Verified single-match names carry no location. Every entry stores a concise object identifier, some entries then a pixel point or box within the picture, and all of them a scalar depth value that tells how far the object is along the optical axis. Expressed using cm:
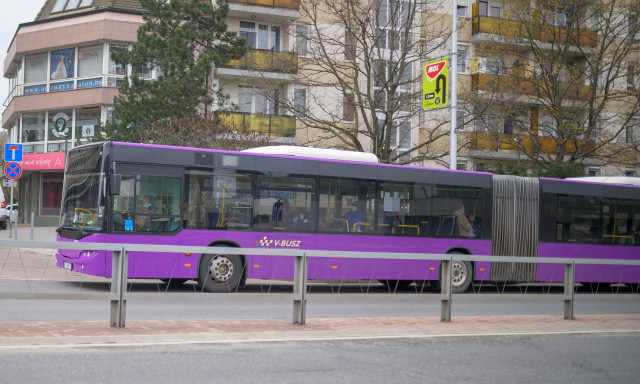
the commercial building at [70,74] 3978
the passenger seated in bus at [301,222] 1764
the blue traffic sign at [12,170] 2602
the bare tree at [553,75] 3241
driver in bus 1588
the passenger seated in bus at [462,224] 2009
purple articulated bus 1311
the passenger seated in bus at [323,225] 1791
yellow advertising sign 2342
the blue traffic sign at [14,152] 2646
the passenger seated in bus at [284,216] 1742
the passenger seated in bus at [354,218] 1836
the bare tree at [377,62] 2717
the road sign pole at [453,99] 2462
